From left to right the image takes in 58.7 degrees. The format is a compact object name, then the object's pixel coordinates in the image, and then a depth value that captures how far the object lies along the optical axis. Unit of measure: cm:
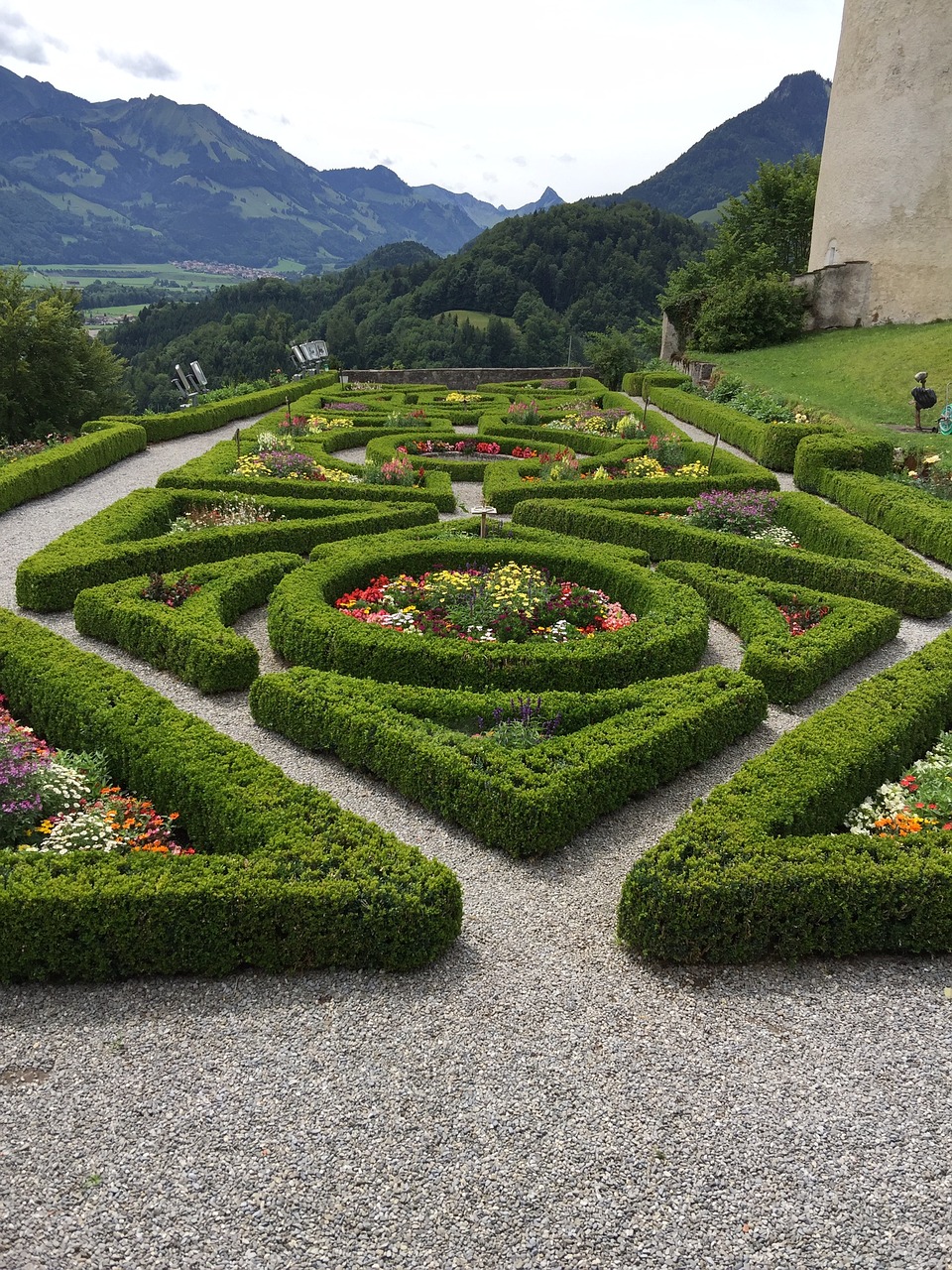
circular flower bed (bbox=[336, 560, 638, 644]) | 977
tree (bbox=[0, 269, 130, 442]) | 2570
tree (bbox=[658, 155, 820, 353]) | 3400
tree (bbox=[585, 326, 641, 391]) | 3850
